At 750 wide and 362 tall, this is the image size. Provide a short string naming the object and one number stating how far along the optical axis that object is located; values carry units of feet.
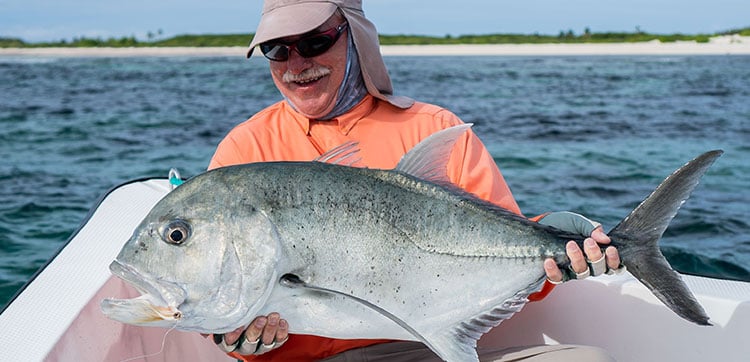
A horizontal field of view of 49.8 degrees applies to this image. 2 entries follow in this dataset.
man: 10.14
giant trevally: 7.25
